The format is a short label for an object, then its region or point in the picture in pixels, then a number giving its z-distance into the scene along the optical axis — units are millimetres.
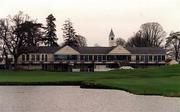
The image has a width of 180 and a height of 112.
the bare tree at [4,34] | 161000
